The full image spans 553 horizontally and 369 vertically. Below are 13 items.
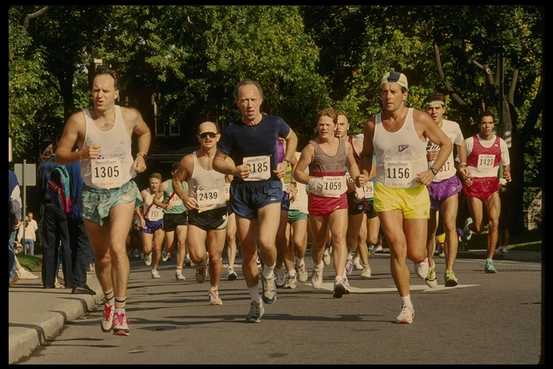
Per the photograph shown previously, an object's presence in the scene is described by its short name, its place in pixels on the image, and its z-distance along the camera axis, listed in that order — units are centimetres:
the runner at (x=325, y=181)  1603
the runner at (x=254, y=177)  1265
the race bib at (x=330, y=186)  1609
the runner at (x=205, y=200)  1545
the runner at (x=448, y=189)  1659
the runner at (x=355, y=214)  1747
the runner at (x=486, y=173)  1947
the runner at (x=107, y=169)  1152
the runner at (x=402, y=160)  1245
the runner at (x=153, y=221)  2366
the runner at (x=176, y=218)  2236
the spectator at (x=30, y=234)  5478
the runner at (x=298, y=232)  1844
